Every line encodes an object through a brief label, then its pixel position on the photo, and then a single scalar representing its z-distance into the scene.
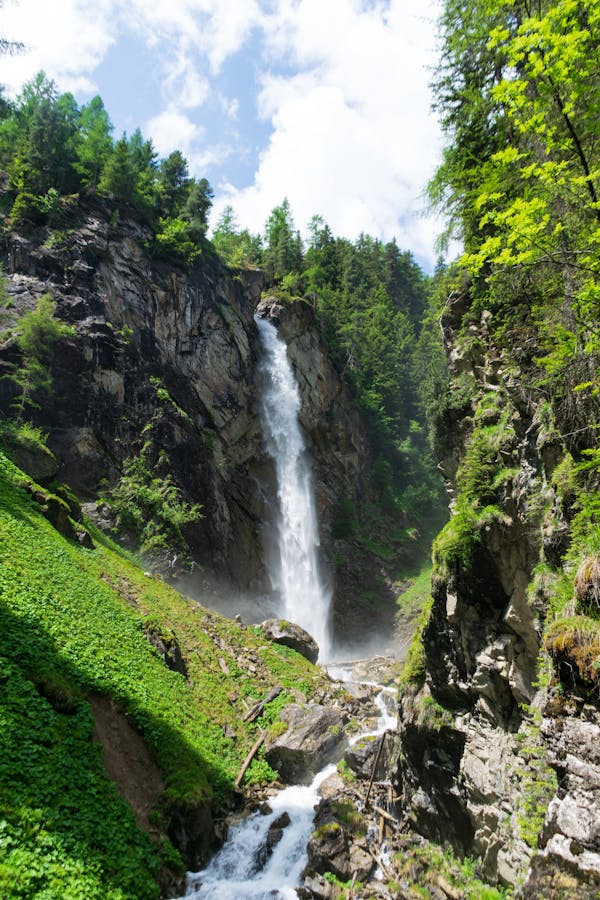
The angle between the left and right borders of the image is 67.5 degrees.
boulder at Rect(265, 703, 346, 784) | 12.46
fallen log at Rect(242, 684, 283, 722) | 13.76
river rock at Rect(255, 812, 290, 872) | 9.59
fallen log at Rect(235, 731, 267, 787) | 11.37
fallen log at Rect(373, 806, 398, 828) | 10.83
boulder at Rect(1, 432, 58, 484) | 16.66
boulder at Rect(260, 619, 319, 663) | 20.14
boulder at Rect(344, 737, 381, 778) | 12.55
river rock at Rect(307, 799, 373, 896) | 9.28
